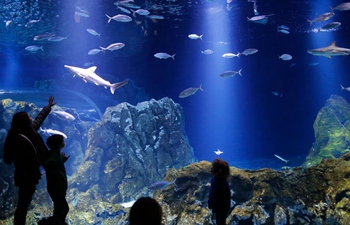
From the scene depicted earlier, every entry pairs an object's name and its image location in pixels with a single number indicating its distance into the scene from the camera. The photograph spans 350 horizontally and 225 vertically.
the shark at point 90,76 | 7.69
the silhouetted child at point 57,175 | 3.68
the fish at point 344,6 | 9.51
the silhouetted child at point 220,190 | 3.92
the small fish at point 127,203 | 10.20
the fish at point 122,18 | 9.91
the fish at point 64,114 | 10.75
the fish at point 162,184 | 6.31
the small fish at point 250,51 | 11.77
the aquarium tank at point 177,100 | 5.87
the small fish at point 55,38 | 11.18
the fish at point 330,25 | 9.80
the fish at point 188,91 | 10.72
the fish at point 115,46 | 10.12
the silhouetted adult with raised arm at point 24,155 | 3.50
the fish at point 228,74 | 11.36
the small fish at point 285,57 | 12.19
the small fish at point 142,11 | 9.78
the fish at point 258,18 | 10.54
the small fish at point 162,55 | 11.76
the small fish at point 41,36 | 10.81
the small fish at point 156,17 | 12.42
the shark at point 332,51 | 9.26
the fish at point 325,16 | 9.84
